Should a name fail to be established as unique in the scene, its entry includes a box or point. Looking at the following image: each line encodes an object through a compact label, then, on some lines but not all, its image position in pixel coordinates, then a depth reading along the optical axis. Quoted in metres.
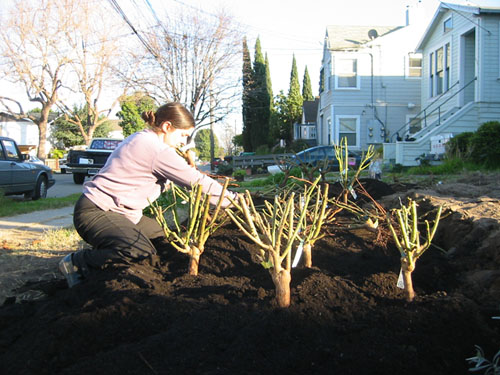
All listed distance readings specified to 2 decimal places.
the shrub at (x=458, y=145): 12.05
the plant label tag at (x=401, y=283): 1.99
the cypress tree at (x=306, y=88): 49.59
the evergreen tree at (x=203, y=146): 88.53
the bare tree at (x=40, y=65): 28.59
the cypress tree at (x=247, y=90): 26.19
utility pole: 24.64
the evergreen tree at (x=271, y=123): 37.56
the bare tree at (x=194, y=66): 22.88
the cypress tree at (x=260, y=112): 35.53
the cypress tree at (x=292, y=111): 40.31
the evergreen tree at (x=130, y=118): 36.25
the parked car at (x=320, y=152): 17.65
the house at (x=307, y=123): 35.84
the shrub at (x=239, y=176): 14.58
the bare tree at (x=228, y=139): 75.39
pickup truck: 16.58
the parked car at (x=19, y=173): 9.70
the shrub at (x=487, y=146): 10.81
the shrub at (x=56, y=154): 44.62
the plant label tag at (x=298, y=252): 2.06
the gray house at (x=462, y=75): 14.99
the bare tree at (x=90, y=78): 29.05
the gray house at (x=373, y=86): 22.86
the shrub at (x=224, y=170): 20.08
